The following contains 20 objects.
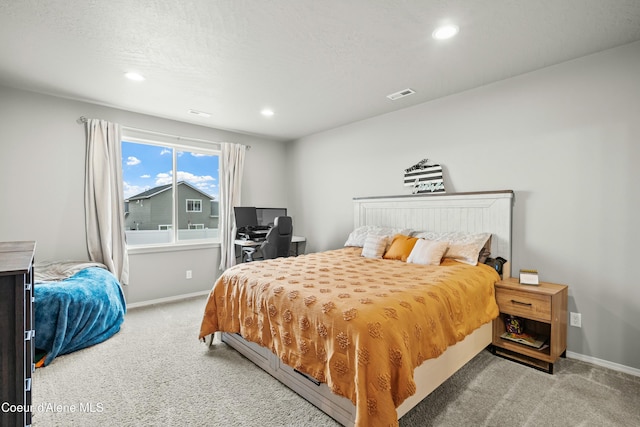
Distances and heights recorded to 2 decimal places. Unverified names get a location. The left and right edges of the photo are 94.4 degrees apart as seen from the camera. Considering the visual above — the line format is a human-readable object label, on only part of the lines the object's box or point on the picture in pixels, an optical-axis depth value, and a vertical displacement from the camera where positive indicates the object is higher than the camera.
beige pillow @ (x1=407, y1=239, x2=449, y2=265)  2.81 -0.39
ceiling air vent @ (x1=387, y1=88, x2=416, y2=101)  3.22 +1.32
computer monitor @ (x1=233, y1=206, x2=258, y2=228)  4.59 -0.07
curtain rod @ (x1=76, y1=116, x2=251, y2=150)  3.50 +1.09
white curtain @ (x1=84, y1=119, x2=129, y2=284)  3.51 +0.15
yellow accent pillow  3.12 -0.39
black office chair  4.09 -0.40
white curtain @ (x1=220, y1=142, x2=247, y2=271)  4.61 +0.17
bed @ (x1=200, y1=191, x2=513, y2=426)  1.49 -0.67
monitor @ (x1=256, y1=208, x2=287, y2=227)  4.81 -0.06
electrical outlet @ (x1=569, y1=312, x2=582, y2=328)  2.50 -0.92
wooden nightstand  2.29 -0.83
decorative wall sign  3.38 +0.40
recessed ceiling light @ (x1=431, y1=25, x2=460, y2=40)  2.08 +1.30
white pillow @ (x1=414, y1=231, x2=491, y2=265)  2.75 -0.32
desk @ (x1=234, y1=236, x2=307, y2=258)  4.24 -0.46
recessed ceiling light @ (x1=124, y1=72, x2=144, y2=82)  2.78 +1.29
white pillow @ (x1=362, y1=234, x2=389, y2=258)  3.31 -0.39
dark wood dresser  0.97 -0.45
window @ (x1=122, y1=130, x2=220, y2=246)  4.02 +0.34
